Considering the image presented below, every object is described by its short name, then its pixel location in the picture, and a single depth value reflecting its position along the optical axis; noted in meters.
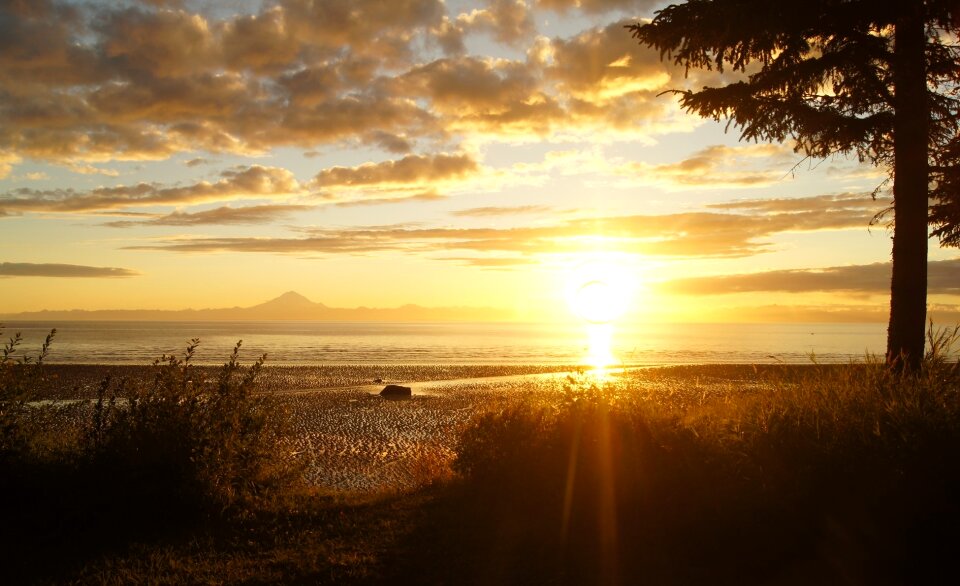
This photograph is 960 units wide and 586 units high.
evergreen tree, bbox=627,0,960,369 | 11.60
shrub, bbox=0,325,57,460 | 9.03
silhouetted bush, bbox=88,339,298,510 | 8.91
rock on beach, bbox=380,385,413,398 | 35.75
